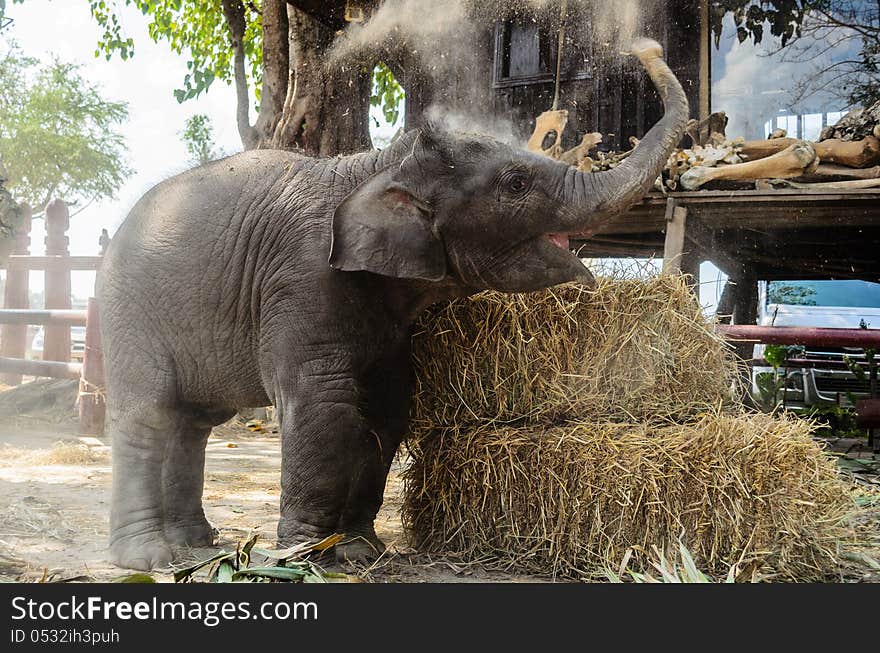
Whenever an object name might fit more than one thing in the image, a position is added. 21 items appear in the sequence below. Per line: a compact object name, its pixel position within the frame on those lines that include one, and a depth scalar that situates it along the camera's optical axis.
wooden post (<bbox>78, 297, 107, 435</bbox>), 9.38
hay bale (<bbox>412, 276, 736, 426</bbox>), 4.41
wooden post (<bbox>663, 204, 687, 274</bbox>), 8.63
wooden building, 10.62
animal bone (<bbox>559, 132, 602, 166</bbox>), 8.98
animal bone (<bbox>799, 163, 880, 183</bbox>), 8.62
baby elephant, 4.07
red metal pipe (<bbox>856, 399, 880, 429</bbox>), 8.33
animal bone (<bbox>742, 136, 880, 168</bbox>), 8.77
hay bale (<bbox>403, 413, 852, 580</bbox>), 4.09
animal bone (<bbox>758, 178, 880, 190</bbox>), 8.41
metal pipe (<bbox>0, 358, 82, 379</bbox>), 9.74
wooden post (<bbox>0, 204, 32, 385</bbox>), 12.84
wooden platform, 8.72
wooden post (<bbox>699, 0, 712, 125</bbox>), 10.77
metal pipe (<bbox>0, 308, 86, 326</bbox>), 9.42
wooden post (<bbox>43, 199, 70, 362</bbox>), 12.04
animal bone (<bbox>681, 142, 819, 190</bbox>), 8.71
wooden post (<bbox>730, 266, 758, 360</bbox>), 13.03
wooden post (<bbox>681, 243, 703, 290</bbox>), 10.72
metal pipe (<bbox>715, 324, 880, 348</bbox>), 8.45
